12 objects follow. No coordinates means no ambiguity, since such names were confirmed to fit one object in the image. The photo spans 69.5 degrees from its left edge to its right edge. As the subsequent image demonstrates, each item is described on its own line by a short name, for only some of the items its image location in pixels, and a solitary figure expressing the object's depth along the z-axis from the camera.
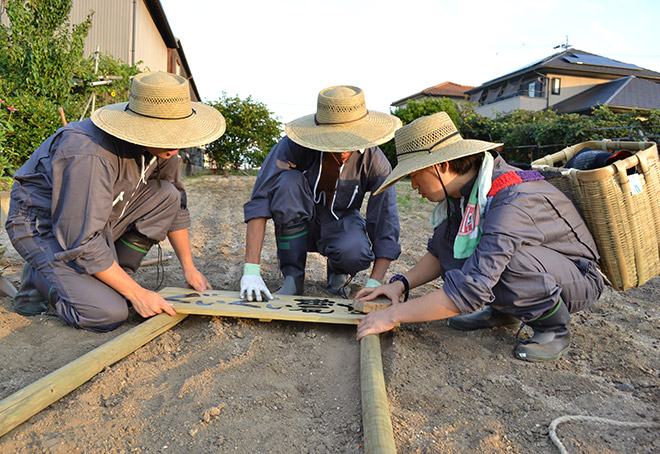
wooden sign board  2.36
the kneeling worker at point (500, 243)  1.92
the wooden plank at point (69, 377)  1.48
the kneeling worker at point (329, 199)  2.70
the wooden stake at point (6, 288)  2.72
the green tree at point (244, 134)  14.67
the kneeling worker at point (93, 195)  2.21
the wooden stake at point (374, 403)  1.35
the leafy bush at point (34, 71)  5.93
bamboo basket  2.14
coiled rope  1.60
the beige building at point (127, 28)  9.90
